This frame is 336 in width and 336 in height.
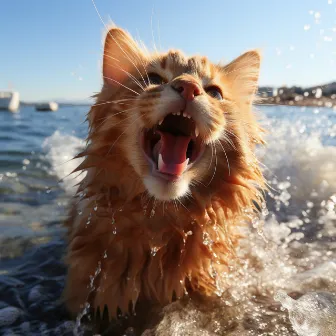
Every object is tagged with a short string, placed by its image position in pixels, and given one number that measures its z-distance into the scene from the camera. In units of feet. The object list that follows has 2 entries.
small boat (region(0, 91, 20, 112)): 93.86
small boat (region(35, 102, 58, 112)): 115.94
